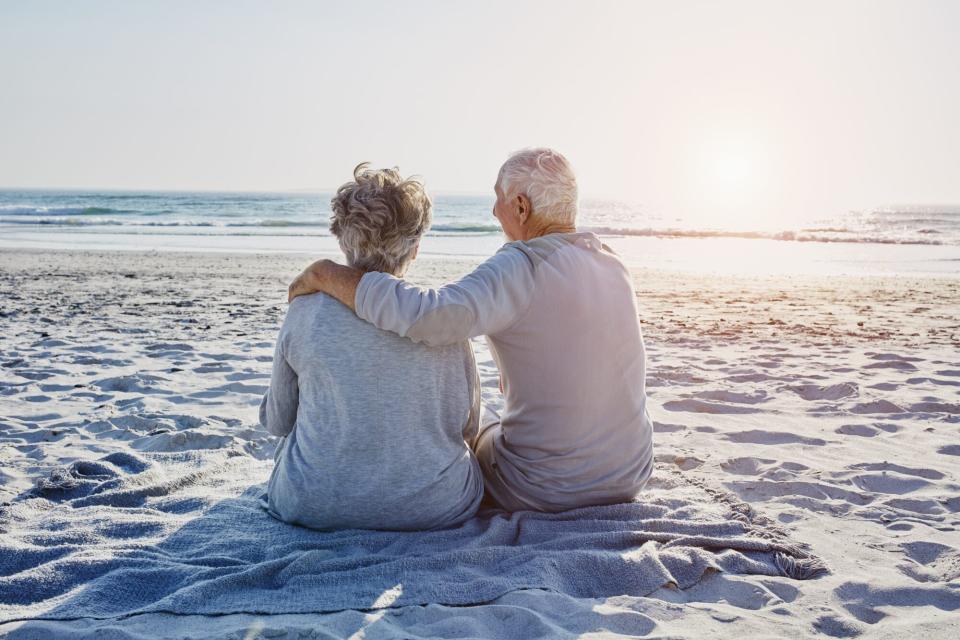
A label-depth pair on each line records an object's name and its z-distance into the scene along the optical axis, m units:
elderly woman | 2.50
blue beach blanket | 2.30
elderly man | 2.43
